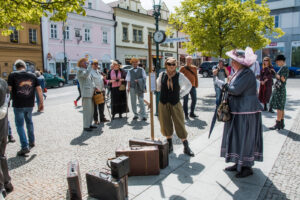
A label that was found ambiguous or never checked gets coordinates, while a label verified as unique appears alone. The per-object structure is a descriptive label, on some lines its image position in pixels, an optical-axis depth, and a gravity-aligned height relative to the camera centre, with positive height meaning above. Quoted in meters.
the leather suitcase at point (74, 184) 3.04 -1.34
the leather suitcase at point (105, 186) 3.01 -1.38
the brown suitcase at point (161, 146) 3.98 -1.15
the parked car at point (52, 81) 21.30 -0.68
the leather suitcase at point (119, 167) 3.04 -1.14
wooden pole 4.36 -0.43
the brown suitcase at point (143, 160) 3.74 -1.28
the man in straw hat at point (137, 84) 7.91 -0.37
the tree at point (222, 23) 12.86 +2.50
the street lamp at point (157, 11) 8.39 +2.02
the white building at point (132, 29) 35.09 +6.18
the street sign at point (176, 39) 10.23 +1.31
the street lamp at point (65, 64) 26.92 +0.92
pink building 27.56 +3.97
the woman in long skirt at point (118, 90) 8.16 -0.57
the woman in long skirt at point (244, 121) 3.49 -0.70
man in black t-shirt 4.80 -0.40
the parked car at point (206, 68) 27.98 +0.40
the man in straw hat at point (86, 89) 6.47 -0.42
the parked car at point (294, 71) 25.49 +0.01
